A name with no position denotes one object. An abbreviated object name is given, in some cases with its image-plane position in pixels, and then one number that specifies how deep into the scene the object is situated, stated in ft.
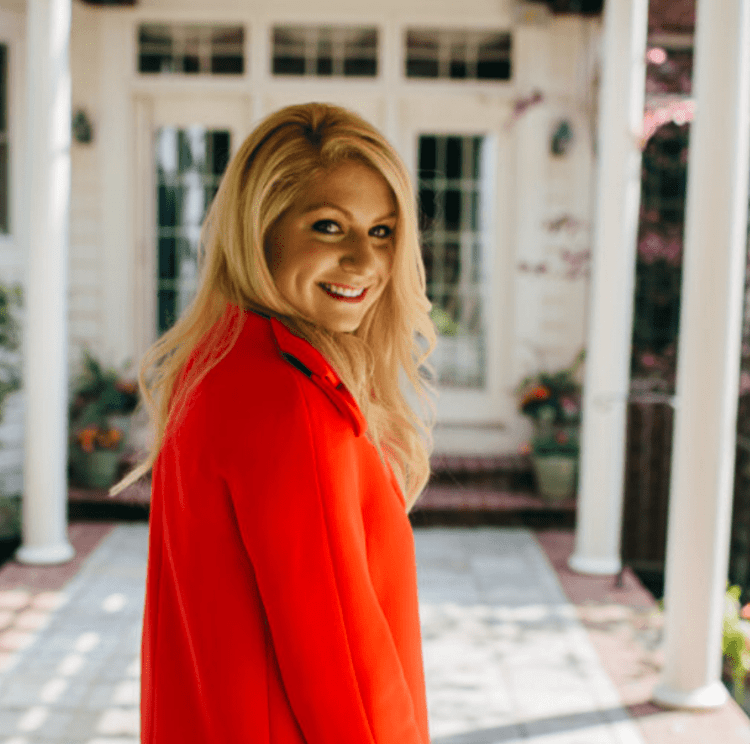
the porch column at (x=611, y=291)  14.55
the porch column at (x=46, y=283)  14.14
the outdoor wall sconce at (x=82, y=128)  20.12
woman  3.23
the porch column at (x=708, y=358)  9.36
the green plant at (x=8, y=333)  15.88
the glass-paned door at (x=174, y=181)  20.95
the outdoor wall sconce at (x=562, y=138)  20.11
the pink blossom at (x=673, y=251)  20.36
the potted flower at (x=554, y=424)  18.98
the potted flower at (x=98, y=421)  18.78
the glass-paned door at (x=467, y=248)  21.07
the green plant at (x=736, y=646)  11.56
